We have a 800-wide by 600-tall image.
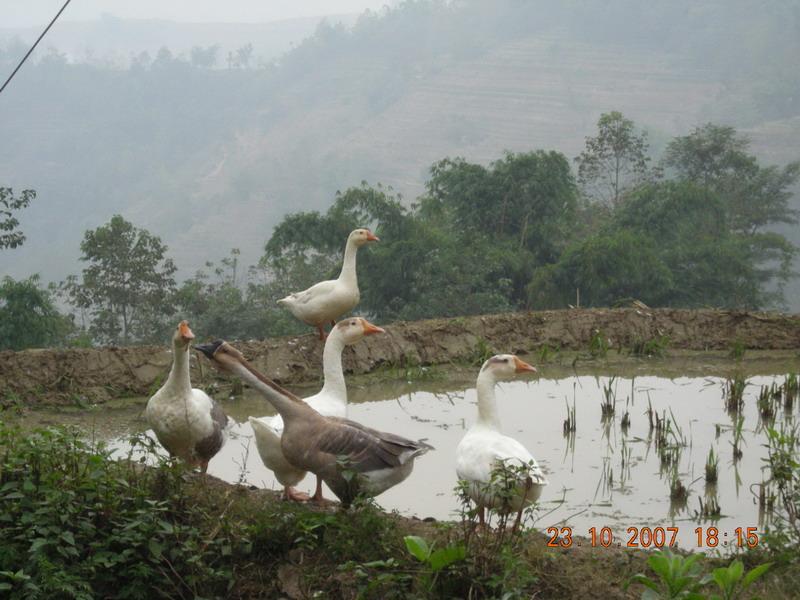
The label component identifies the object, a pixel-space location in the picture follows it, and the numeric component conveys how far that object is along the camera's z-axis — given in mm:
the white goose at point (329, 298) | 10727
